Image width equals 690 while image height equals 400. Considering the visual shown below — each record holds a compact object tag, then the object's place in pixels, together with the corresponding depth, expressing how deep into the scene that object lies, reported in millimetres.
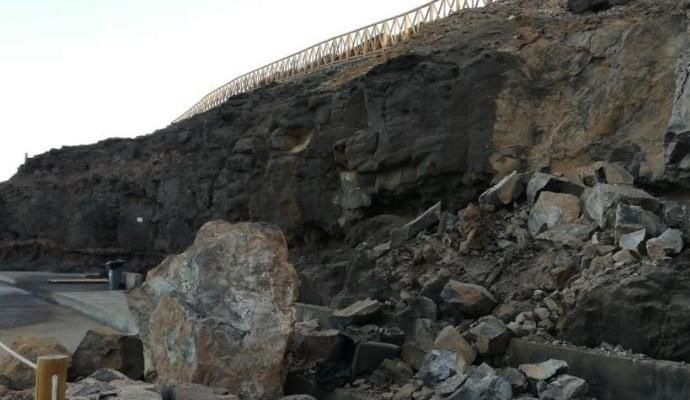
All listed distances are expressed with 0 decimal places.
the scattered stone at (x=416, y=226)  9781
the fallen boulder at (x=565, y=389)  5383
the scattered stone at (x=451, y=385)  5941
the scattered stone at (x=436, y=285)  7828
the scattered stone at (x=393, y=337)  7363
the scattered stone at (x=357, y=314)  8023
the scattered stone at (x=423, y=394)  6120
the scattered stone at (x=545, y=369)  5711
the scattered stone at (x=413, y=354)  6926
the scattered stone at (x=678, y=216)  6739
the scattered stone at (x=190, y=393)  5516
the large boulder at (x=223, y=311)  6699
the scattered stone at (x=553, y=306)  6418
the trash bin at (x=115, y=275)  16672
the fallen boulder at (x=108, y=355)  7422
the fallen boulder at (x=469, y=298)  7125
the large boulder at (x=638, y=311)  5676
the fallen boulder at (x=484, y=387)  5660
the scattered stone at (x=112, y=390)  5109
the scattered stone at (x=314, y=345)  7627
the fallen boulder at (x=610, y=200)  7160
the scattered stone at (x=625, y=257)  6363
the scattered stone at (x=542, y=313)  6471
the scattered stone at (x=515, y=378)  5773
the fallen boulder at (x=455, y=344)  6418
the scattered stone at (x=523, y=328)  6383
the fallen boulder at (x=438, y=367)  6219
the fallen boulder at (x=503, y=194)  8898
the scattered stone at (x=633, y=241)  6461
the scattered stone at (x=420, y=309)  7570
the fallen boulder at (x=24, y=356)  6668
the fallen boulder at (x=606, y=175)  8141
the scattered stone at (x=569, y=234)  7367
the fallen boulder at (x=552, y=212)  7832
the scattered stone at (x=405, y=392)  6324
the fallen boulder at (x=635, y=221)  6703
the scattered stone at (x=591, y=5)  11062
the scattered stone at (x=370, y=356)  7078
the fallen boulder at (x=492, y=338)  6340
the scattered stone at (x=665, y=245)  6238
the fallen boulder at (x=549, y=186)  8289
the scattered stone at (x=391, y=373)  6824
